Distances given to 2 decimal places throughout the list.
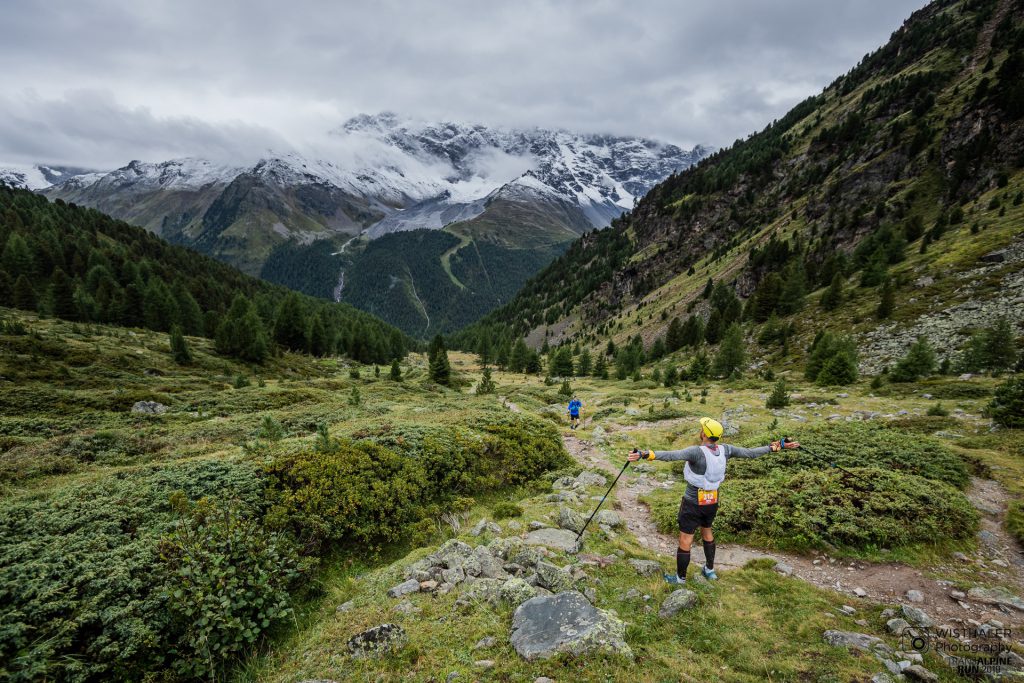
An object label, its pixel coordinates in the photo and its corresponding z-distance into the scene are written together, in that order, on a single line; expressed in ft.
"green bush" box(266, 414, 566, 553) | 33.76
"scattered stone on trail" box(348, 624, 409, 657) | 20.75
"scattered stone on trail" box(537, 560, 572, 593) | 26.18
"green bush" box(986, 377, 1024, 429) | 48.37
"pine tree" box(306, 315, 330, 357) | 228.43
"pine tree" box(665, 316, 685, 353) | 250.57
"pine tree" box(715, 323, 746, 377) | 166.50
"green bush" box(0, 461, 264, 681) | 18.65
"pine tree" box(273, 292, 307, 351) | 211.82
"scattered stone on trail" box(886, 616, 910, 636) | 21.21
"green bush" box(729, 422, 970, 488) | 38.24
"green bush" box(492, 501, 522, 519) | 39.81
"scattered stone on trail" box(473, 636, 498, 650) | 20.86
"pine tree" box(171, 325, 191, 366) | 122.62
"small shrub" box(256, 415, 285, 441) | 53.42
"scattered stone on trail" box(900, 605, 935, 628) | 21.38
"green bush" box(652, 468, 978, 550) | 30.09
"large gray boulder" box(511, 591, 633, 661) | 20.11
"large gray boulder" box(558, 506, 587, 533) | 36.63
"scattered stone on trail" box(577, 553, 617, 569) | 30.40
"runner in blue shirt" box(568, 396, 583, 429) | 83.97
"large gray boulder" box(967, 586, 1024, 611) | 22.82
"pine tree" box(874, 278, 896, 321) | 147.23
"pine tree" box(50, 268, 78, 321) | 183.52
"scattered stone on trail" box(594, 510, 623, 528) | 38.04
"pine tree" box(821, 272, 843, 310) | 178.29
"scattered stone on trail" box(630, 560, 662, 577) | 29.37
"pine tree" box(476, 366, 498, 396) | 134.84
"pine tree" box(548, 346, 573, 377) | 229.25
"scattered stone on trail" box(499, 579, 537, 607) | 24.13
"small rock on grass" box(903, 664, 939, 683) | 17.35
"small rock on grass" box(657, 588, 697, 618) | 24.28
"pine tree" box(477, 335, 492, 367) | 362.33
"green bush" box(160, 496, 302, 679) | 21.29
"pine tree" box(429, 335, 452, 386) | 154.81
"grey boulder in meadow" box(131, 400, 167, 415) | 70.12
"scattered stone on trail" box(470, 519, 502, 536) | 35.23
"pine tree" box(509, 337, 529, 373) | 274.98
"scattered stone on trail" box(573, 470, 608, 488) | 49.59
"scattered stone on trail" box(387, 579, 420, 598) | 26.32
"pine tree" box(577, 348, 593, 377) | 248.73
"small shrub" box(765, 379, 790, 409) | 86.09
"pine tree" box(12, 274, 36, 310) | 185.81
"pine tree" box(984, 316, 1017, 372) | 95.40
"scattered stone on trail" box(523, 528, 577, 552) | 32.76
